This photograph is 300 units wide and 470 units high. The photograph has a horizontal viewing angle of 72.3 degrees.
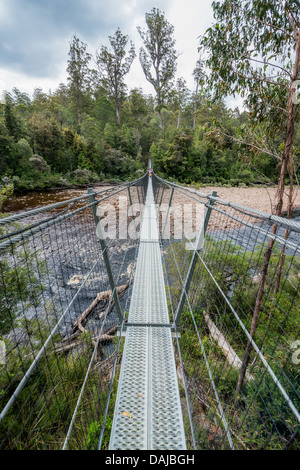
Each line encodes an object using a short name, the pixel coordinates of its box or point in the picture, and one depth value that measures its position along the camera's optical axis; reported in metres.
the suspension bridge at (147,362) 0.99
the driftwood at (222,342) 2.14
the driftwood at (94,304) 2.74
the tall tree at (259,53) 2.04
